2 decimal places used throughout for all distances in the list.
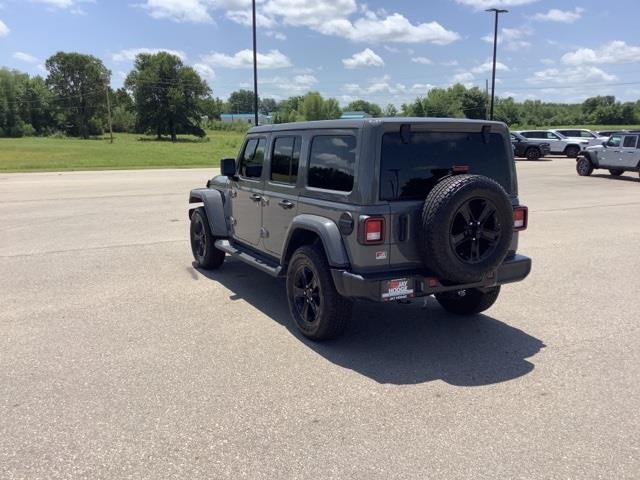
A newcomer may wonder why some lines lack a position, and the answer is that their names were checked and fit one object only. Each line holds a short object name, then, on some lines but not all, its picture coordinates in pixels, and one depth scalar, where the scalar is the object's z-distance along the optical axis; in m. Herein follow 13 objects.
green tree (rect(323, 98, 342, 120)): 88.12
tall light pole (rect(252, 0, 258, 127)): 28.33
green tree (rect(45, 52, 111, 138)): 117.62
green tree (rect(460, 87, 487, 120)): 84.38
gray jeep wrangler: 4.17
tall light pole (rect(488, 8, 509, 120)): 38.78
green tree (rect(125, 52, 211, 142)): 105.44
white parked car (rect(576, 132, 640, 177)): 20.33
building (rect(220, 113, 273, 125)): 173.69
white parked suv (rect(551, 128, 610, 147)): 34.84
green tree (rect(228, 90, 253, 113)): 191.29
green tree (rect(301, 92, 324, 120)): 85.75
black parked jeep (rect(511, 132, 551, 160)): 32.16
